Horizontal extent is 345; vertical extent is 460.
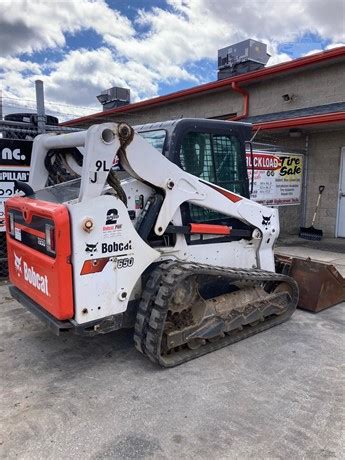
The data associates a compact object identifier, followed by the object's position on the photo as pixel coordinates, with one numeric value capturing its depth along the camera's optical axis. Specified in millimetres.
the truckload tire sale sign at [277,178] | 8751
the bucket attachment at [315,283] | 4809
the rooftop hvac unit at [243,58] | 12008
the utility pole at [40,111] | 5766
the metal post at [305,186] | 10055
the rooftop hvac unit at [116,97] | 18312
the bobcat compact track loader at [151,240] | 2947
